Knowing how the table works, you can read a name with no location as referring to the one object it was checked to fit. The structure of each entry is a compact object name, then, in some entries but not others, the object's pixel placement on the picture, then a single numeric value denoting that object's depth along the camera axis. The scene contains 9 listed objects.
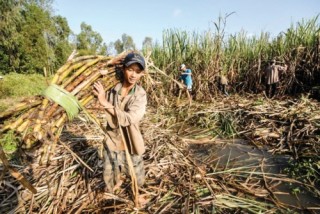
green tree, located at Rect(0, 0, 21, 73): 18.25
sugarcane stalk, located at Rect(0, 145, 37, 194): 1.23
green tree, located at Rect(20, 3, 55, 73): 20.50
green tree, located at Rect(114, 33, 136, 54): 62.29
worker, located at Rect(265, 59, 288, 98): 6.91
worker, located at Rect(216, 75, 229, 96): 7.45
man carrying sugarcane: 1.77
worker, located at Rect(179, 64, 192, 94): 7.07
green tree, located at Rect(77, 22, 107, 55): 41.56
